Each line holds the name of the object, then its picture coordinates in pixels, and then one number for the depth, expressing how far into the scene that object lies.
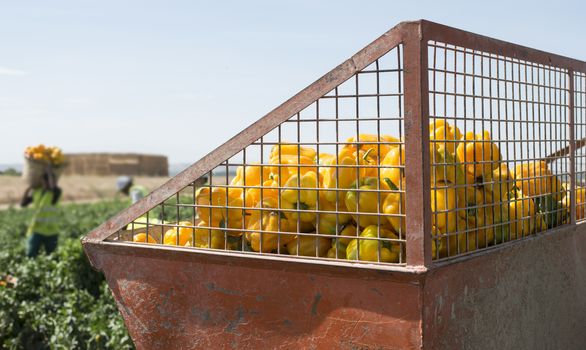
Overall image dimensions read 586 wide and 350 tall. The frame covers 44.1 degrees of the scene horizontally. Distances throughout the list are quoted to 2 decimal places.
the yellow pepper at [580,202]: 3.12
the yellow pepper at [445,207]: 2.10
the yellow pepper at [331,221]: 2.21
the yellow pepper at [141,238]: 2.67
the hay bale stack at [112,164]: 49.69
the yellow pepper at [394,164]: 2.15
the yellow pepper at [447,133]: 2.26
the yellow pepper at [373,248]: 2.06
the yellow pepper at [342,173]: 2.21
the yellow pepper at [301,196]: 2.26
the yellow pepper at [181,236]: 2.52
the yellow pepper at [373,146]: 2.38
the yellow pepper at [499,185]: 2.38
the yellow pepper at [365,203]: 2.13
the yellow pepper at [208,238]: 2.45
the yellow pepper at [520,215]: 2.49
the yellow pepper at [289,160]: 2.41
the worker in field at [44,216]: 9.50
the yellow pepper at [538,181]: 2.76
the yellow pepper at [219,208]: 2.46
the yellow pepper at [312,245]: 2.22
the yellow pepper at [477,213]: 2.23
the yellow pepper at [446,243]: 2.06
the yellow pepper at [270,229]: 2.30
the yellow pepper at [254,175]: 2.50
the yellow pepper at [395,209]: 2.02
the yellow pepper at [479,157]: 2.34
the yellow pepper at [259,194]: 2.41
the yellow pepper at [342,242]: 2.15
